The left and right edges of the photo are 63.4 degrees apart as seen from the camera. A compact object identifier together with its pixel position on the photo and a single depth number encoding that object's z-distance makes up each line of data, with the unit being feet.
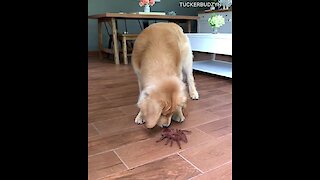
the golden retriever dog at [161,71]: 4.23
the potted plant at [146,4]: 16.00
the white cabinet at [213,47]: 9.13
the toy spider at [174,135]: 4.31
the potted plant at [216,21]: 11.25
